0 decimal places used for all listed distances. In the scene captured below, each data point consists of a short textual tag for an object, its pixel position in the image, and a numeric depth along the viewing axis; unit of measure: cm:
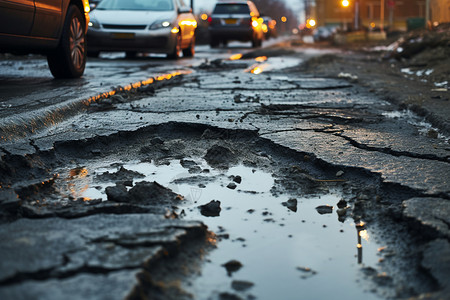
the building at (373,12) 4600
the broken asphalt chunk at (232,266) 177
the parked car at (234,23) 1930
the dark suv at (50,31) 527
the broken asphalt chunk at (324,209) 237
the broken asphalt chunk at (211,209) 231
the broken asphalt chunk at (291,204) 241
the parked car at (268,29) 3379
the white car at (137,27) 1112
